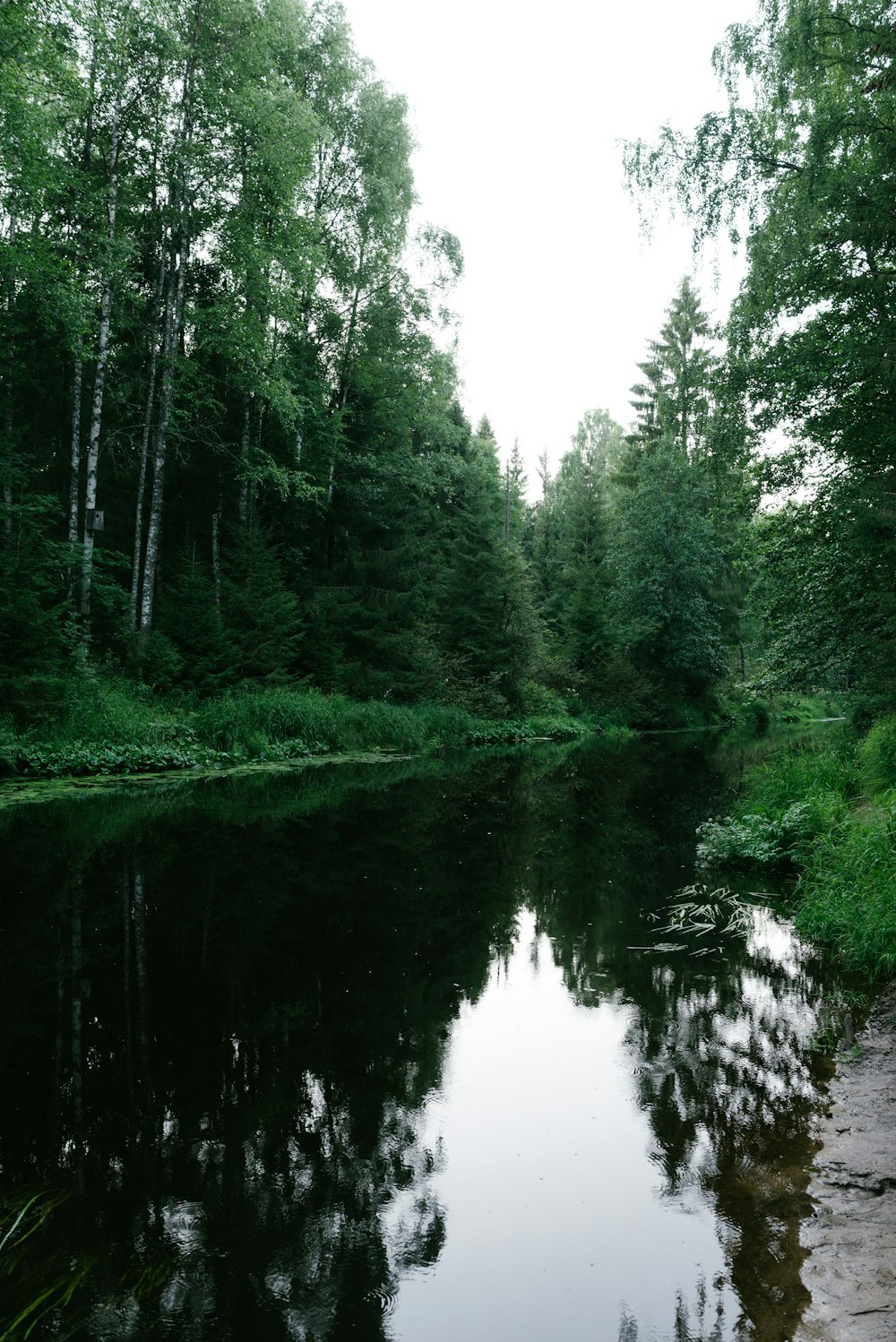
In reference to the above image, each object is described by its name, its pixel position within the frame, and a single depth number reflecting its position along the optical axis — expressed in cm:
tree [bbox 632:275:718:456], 4278
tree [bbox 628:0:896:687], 924
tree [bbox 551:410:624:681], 3819
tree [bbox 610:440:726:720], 3653
